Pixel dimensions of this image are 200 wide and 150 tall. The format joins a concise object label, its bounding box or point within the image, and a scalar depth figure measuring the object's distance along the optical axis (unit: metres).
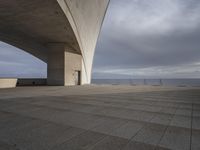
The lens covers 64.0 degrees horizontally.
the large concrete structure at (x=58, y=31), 14.64
